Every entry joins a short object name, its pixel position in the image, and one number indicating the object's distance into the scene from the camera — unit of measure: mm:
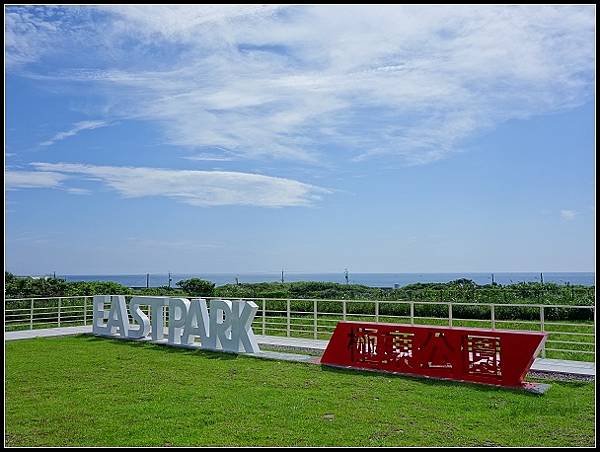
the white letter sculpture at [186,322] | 11367
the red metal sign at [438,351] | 8070
